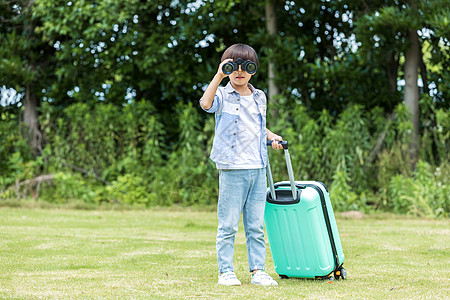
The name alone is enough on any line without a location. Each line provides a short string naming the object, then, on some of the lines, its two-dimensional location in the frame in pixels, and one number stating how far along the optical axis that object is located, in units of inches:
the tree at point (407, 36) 675.6
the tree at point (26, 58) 846.8
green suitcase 289.2
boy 283.6
